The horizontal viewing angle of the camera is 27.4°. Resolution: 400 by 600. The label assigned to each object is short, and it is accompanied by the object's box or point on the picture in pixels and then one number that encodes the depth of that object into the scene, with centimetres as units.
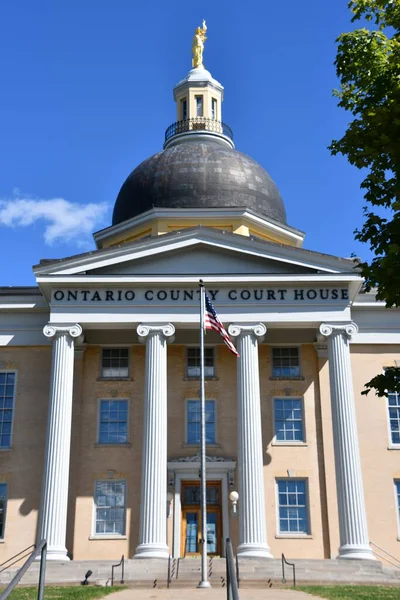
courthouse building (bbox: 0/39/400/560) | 2769
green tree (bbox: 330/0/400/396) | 1406
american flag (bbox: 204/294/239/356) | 2455
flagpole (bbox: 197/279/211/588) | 2111
